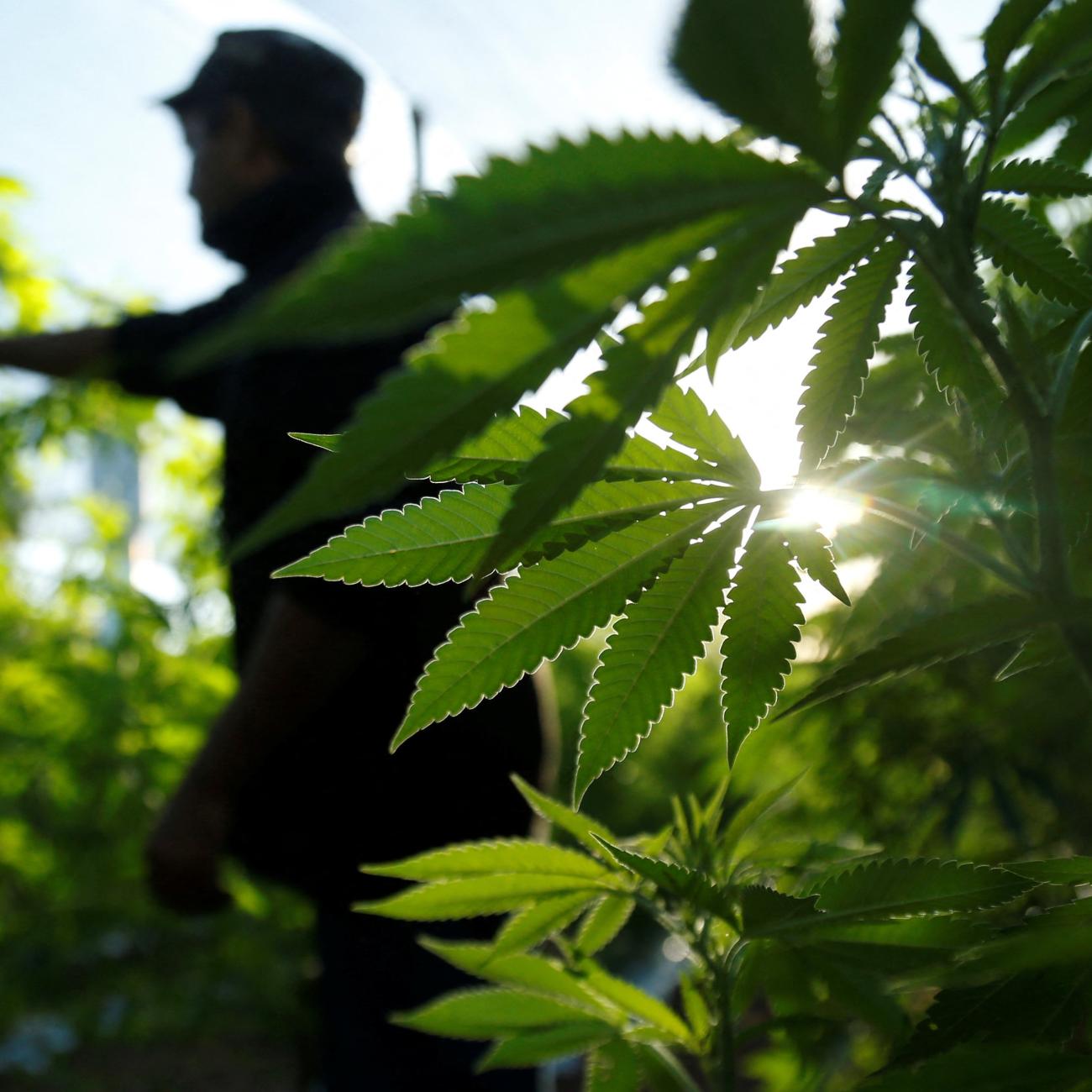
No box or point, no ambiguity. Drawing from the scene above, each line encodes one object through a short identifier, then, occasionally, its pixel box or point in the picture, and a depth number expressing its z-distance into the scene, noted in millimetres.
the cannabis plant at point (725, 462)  277
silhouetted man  1625
